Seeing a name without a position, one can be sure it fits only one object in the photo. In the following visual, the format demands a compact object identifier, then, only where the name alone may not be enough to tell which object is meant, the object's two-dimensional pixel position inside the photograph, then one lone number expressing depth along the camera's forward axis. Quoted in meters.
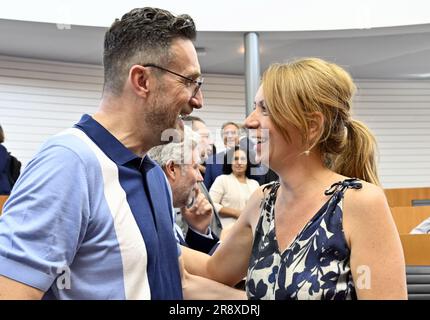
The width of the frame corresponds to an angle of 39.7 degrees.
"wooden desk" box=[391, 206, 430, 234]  4.41
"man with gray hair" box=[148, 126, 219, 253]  2.80
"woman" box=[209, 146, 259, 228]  5.13
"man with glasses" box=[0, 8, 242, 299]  1.29
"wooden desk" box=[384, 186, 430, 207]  8.70
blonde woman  1.64
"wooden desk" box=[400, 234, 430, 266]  2.48
